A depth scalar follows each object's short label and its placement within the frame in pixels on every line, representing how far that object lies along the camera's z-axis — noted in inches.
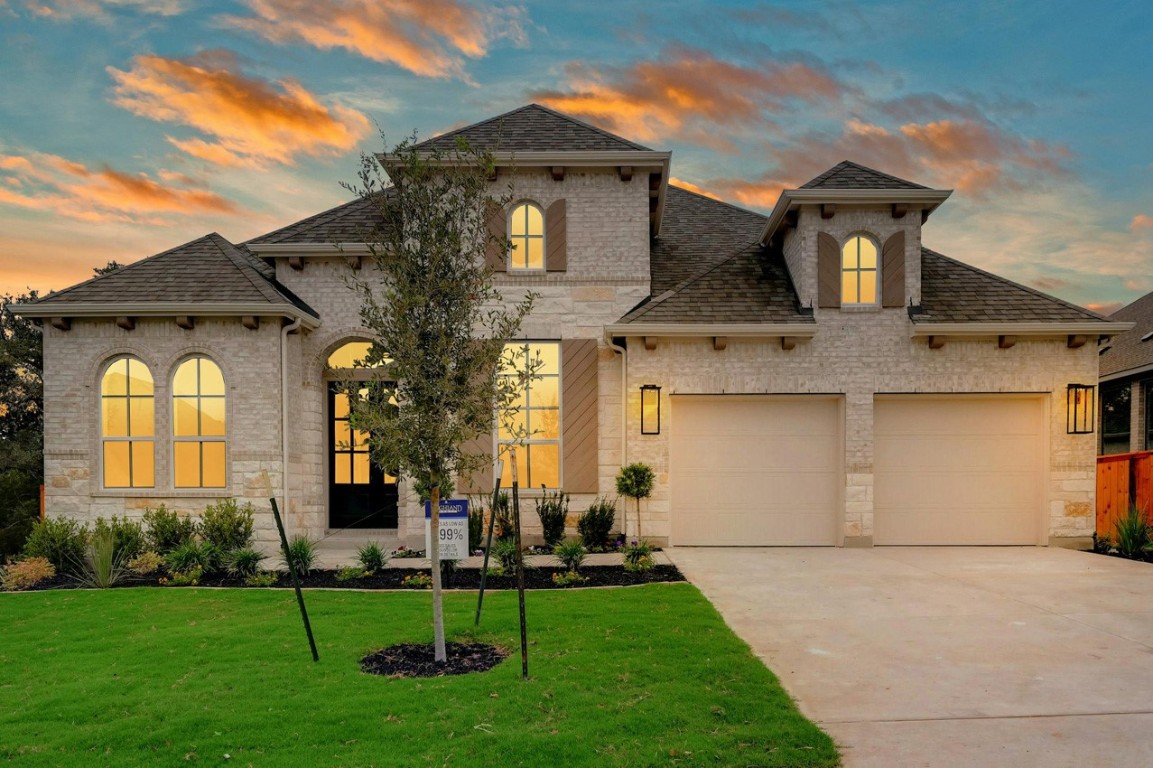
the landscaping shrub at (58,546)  394.6
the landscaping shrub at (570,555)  369.7
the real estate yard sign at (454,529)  348.2
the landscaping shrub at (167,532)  422.2
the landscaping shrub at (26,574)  362.3
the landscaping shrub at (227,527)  421.1
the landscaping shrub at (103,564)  357.4
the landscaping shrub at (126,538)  399.5
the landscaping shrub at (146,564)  385.4
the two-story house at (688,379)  454.0
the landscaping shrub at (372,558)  374.9
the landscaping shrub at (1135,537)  428.9
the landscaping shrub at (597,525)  448.8
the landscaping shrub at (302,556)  370.9
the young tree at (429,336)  217.2
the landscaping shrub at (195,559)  376.2
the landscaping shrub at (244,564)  366.6
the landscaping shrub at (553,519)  453.1
